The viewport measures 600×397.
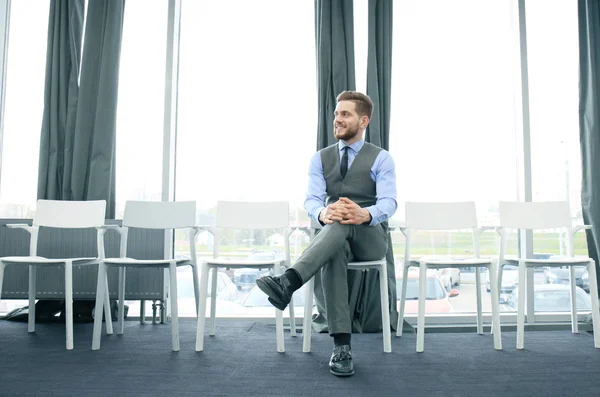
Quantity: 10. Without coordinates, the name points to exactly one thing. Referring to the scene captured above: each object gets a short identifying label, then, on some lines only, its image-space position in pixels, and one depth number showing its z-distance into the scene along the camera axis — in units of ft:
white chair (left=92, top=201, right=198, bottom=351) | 9.54
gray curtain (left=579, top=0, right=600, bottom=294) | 10.30
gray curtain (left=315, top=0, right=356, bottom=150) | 10.45
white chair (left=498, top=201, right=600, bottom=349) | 9.51
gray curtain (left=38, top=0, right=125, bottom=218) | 10.66
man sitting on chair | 6.65
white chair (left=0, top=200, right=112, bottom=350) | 9.50
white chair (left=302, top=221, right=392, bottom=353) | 7.92
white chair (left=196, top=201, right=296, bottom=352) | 9.23
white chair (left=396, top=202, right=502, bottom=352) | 9.21
